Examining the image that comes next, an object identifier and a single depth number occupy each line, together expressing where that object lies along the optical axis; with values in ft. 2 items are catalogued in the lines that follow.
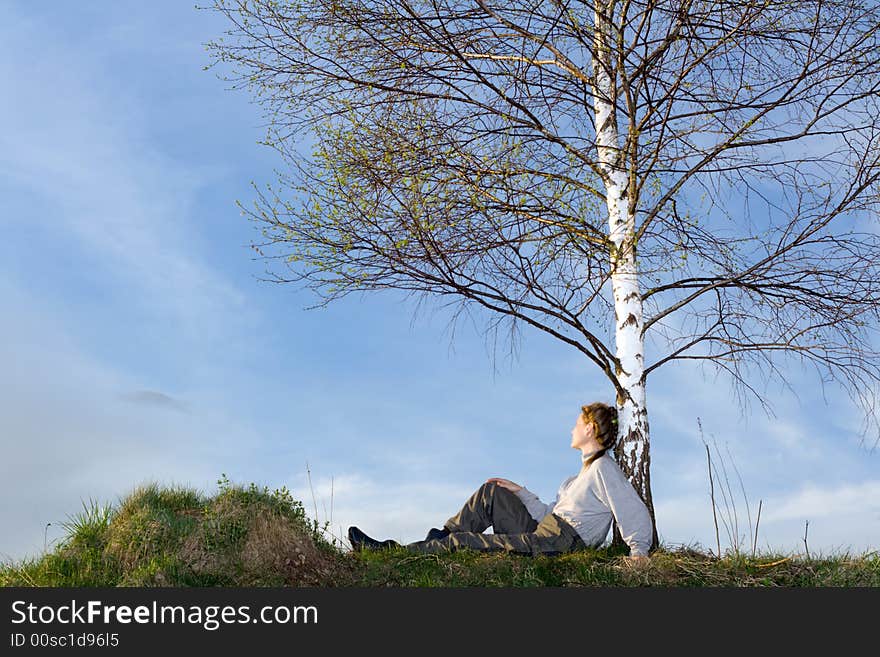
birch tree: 24.06
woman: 22.49
